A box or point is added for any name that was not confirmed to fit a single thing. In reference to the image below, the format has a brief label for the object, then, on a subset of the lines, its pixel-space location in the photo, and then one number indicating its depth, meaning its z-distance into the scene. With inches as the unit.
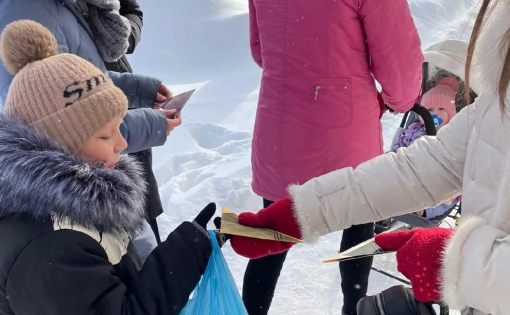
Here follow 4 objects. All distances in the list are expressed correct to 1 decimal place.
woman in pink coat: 81.2
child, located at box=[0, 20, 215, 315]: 49.6
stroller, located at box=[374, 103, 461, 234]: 113.3
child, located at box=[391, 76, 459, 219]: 134.0
